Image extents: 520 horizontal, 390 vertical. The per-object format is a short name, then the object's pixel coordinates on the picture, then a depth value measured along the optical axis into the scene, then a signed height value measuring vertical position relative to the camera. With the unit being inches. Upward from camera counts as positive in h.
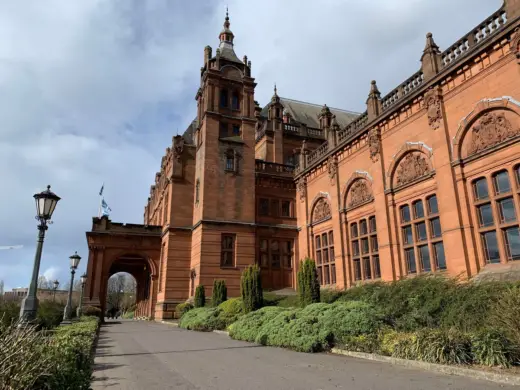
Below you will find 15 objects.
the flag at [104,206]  1817.7 +458.6
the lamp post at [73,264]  845.5 +85.4
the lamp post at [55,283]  1044.1 +54.0
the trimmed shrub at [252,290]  782.5 +22.0
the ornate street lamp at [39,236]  351.3 +66.4
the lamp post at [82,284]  964.0 +54.5
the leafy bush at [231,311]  793.6 -21.9
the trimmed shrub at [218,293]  931.3 +19.3
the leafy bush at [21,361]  134.7 -22.3
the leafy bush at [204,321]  793.6 -41.8
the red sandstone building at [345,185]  547.2 +250.6
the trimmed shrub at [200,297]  981.2 +10.6
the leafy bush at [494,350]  301.4 -41.7
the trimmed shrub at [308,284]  691.4 +28.8
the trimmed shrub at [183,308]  1032.4 -18.4
